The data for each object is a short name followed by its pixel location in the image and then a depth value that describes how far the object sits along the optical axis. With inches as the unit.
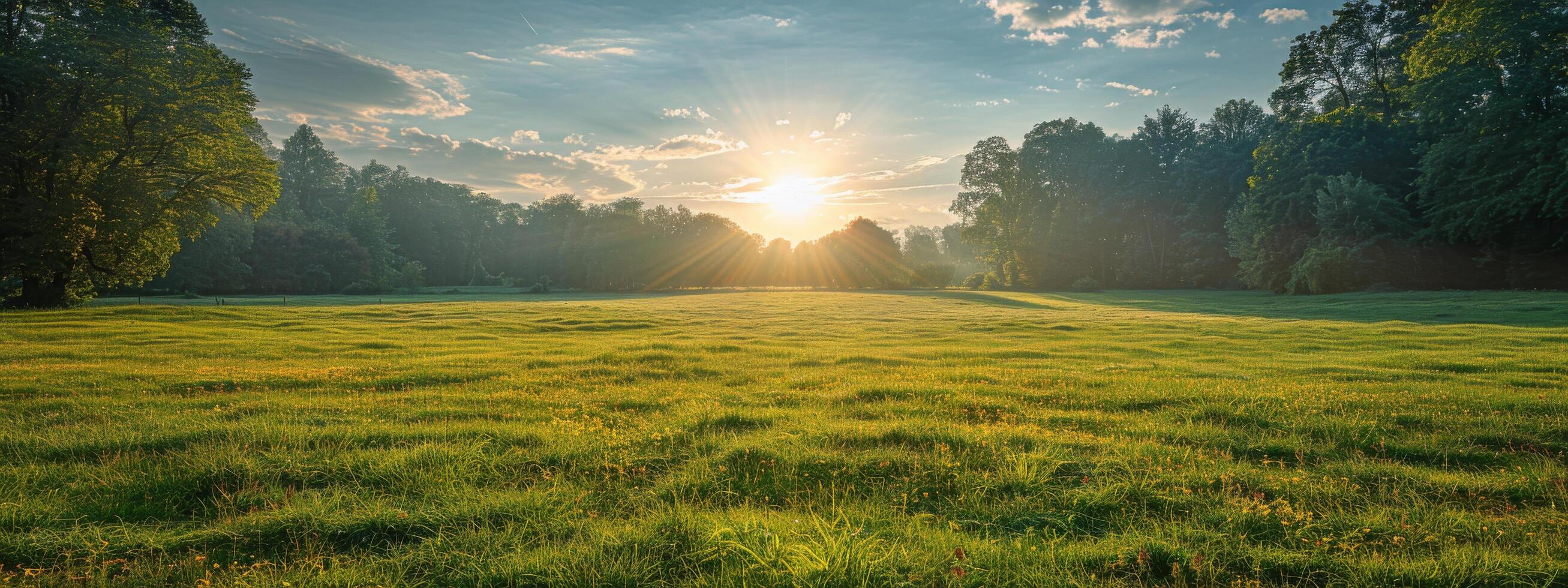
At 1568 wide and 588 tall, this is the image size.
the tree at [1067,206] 3002.0
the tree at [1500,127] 1421.0
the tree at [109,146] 1015.0
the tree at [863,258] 3427.7
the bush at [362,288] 3112.5
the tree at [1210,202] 2625.5
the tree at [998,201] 3107.8
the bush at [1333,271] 1702.8
